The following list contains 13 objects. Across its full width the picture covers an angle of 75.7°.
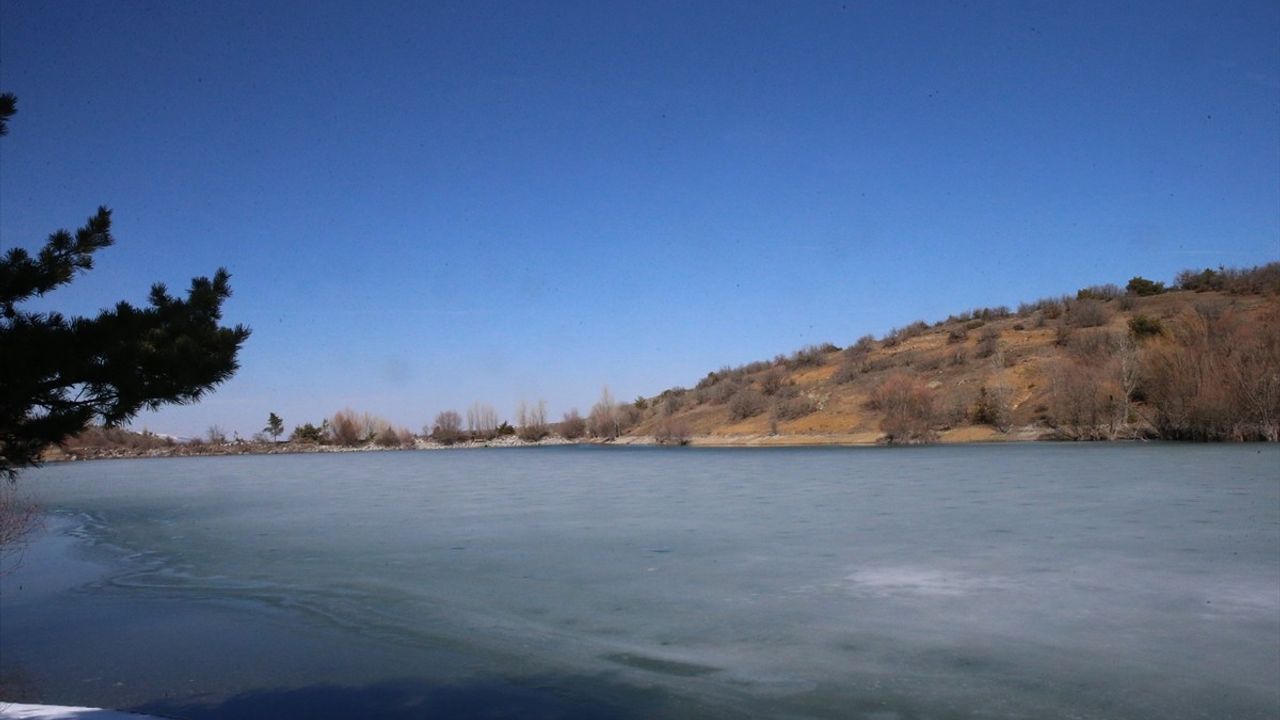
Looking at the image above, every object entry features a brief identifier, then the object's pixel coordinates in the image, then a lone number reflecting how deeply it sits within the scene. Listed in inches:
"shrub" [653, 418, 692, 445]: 2327.0
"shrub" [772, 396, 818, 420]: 2146.4
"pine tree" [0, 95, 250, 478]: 130.3
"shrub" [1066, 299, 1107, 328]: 2080.5
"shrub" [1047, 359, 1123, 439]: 1400.1
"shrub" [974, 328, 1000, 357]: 2098.9
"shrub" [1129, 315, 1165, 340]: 1717.5
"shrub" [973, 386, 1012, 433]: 1621.6
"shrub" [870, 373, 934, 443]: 1637.6
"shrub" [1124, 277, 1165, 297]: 2405.3
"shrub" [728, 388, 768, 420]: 2389.3
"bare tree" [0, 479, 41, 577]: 419.8
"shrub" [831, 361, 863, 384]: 2287.2
